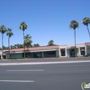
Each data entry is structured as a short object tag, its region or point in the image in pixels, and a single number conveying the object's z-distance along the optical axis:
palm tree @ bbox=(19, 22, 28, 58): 38.69
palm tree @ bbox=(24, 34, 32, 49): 37.45
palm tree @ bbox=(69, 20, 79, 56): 34.88
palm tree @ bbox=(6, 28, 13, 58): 41.63
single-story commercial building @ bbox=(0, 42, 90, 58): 33.71
